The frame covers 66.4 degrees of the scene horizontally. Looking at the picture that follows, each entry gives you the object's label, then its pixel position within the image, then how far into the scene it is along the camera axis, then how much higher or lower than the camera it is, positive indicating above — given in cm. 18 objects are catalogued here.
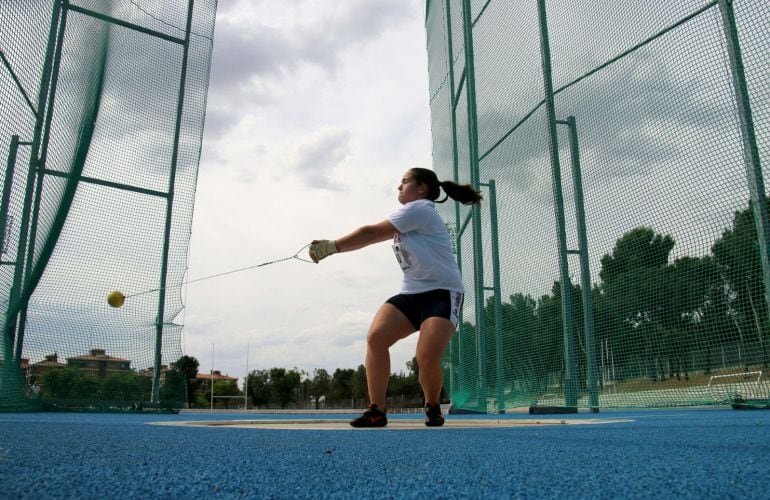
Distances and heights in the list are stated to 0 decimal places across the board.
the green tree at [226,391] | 7561 +128
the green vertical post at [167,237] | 716 +198
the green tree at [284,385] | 7631 +204
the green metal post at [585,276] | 530 +111
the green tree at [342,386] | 7762 +197
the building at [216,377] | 8912 +370
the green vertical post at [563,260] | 546 +128
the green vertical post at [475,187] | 679 +250
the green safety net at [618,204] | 415 +162
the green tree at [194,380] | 6521 +250
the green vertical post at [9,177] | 454 +174
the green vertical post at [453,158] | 809 +333
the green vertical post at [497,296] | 652 +117
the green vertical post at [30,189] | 523 +191
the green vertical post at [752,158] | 396 +159
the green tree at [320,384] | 8094 +228
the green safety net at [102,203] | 560 +211
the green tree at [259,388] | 7594 +165
